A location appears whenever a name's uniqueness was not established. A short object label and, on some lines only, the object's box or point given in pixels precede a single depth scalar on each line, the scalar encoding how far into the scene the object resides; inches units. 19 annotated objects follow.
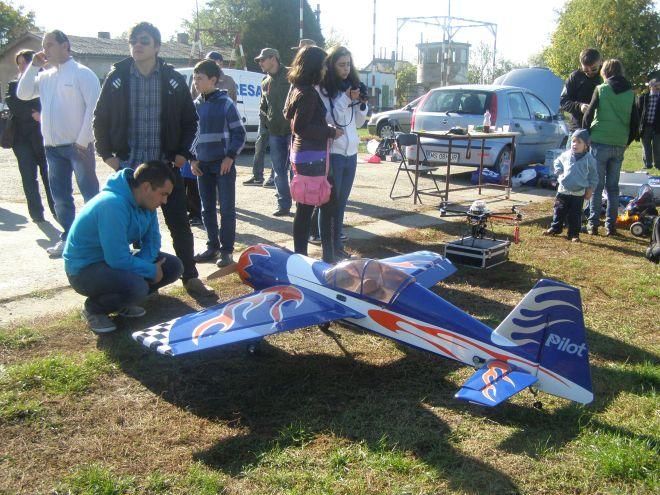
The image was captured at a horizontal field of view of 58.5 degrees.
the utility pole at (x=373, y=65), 1247.5
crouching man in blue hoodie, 161.2
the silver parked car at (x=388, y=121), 799.7
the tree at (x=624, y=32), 1234.6
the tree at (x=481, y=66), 2414.6
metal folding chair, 370.3
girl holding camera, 214.1
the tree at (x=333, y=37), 2644.4
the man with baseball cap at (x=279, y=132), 320.5
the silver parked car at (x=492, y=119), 428.5
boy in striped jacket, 227.5
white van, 589.3
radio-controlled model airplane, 126.9
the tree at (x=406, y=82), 2160.4
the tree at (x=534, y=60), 2495.7
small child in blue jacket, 276.7
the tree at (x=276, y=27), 1734.7
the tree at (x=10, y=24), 2087.8
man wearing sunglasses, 184.7
